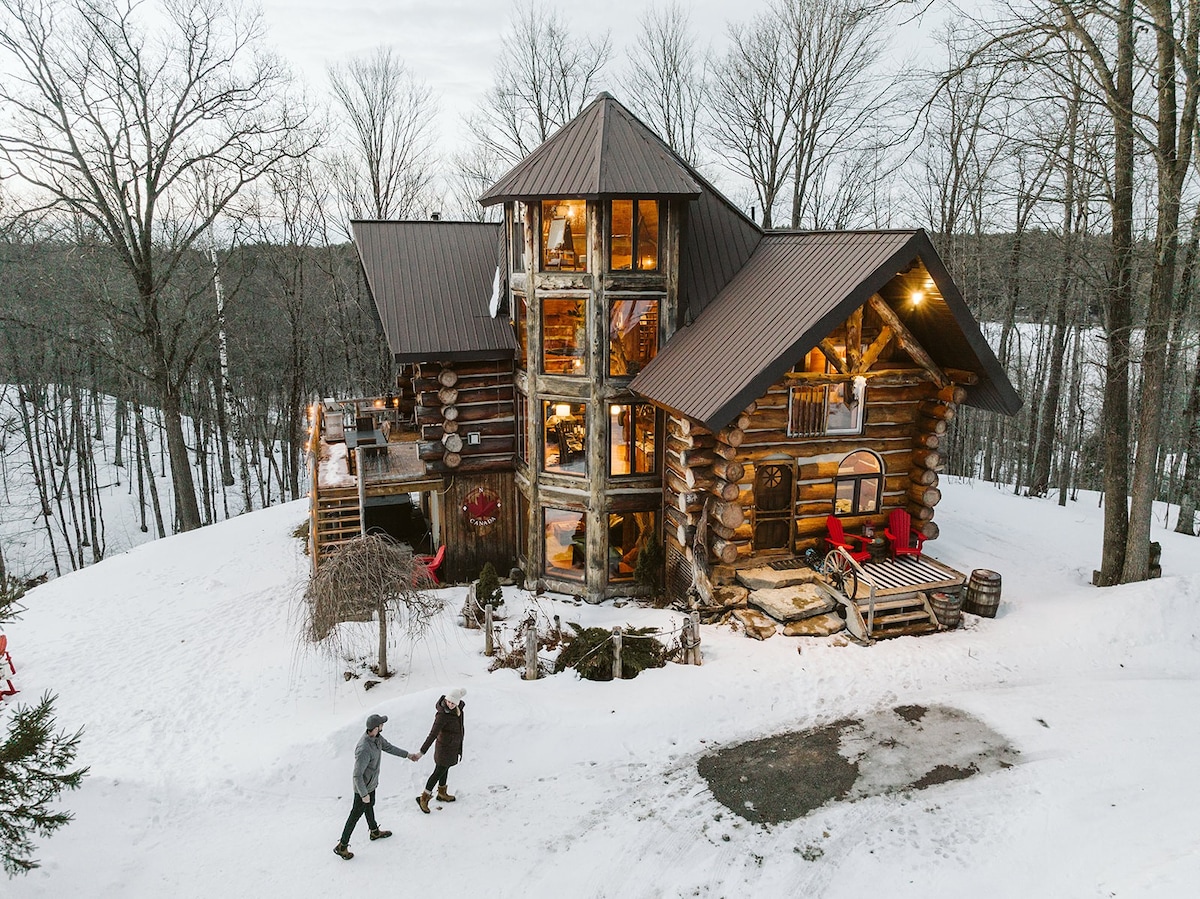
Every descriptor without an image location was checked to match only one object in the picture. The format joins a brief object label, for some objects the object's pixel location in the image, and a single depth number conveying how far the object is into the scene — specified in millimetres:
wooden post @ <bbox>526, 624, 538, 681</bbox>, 11570
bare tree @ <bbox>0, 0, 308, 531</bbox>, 18984
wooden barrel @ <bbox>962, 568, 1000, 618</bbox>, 13484
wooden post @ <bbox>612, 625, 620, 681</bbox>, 11430
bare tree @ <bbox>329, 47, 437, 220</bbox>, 29219
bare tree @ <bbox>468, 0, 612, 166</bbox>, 29438
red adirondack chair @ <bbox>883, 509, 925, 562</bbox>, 15188
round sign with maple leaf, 17812
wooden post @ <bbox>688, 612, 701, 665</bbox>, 11789
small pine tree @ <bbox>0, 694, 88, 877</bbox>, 6270
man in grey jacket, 7879
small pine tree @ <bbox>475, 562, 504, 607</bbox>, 14500
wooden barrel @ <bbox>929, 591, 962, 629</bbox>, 13102
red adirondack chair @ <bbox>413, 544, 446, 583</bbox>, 16188
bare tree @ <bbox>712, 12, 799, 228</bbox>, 26547
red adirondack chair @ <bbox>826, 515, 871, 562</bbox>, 14872
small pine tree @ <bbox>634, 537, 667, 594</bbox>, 16016
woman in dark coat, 8602
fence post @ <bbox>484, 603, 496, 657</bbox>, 12852
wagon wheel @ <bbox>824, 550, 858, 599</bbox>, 13211
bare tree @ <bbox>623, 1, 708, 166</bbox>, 29188
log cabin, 13758
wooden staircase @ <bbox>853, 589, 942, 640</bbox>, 12844
